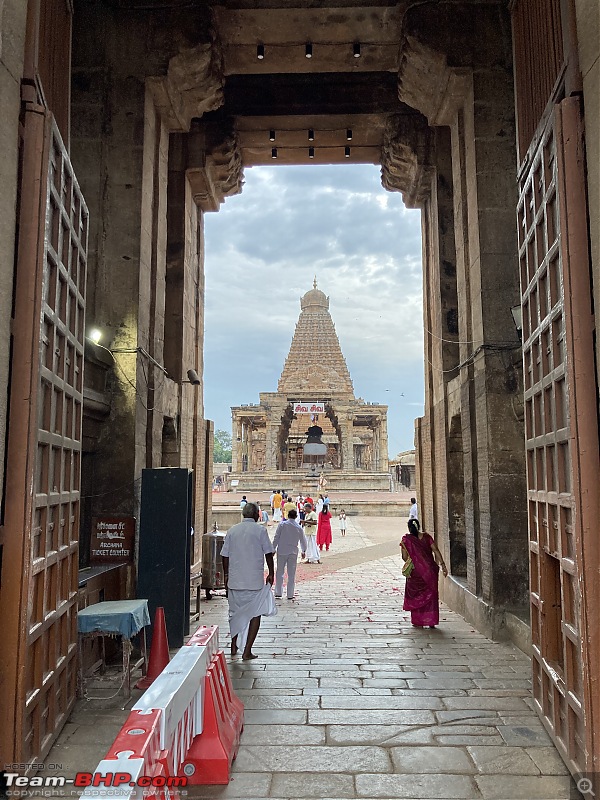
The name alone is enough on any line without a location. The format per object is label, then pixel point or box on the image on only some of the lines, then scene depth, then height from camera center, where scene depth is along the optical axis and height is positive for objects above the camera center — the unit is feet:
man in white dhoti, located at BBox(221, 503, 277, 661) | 21.76 -3.65
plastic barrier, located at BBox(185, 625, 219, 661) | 14.11 -3.74
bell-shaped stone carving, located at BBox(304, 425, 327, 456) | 173.37 +8.73
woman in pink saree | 27.17 -4.79
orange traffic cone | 18.69 -5.32
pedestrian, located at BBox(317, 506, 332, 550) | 54.34 -4.86
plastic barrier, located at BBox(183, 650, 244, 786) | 12.75 -5.63
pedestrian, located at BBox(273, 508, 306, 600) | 33.82 -3.88
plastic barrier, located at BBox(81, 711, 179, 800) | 7.41 -3.60
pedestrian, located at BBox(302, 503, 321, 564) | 49.34 -5.56
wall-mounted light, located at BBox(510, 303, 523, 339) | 25.70 +6.49
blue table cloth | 18.08 -4.21
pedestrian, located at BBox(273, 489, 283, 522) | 77.48 -3.61
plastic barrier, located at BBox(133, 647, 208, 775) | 9.73 -3.74
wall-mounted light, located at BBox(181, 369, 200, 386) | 36.58 +5.74
